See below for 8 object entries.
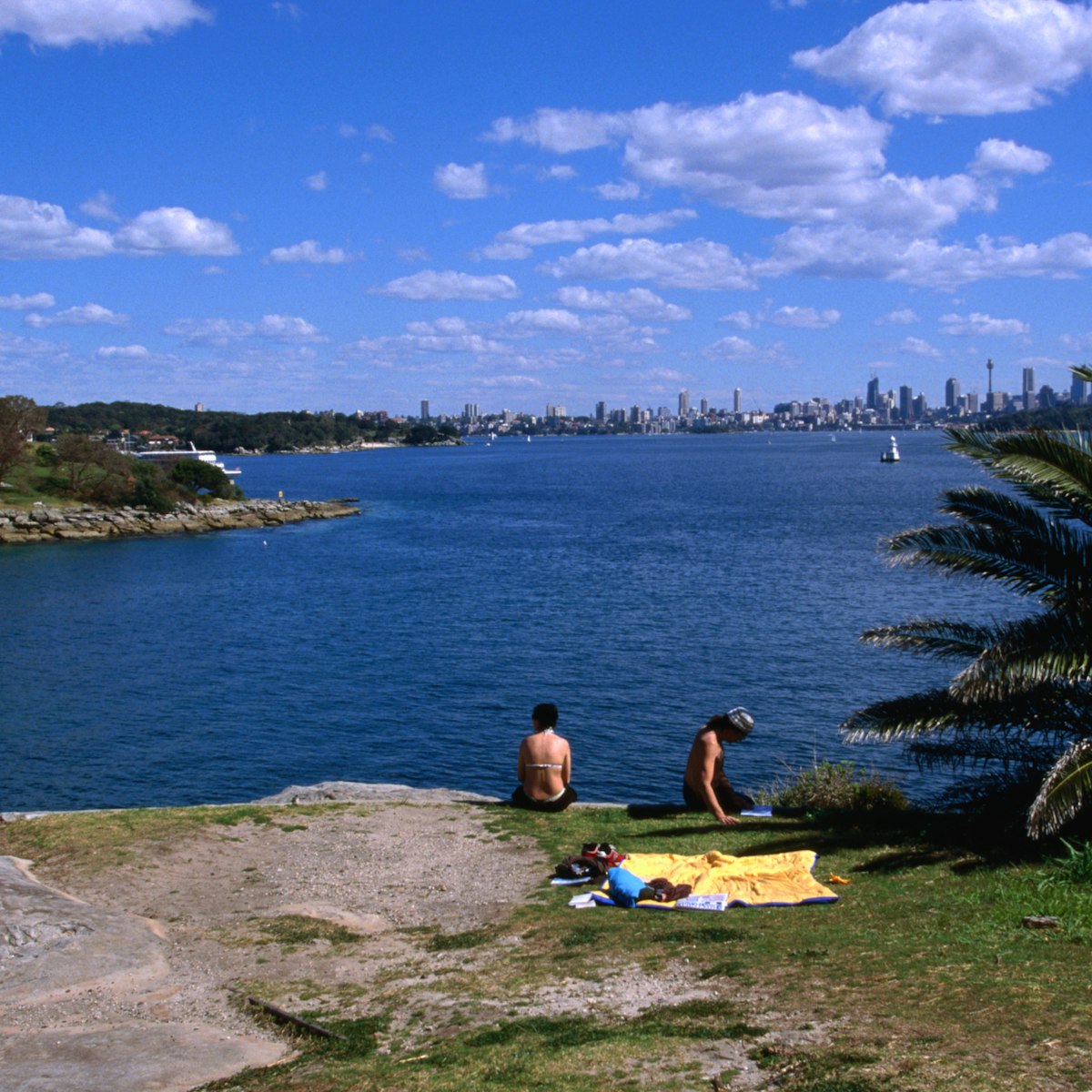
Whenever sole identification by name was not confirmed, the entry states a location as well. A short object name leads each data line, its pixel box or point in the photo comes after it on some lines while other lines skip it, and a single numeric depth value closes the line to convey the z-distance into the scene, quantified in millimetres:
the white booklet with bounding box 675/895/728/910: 9375
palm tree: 10898
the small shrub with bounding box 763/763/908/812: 13586
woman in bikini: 13070
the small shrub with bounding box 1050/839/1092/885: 9314
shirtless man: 12345
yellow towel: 9469
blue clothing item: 9602
